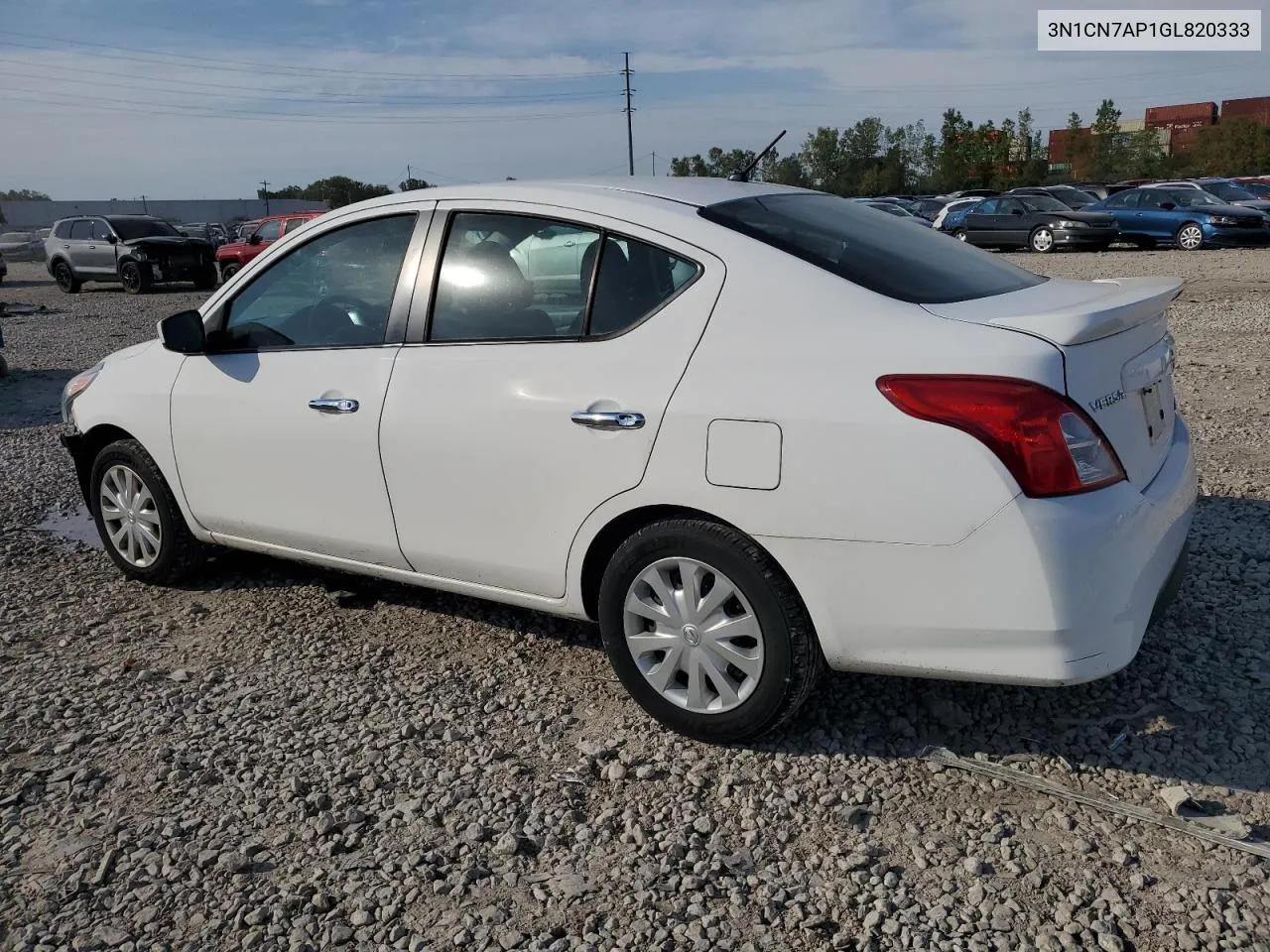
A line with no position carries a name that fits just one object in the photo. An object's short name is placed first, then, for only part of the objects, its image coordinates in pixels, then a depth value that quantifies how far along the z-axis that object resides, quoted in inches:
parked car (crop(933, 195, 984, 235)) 1036.4
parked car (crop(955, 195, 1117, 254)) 917.8
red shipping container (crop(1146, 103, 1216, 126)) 3157.0
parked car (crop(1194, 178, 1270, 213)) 987.3
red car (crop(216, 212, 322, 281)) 847.1
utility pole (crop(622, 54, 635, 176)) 2385.8
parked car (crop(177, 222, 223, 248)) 1441.9
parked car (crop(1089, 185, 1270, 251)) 876.0
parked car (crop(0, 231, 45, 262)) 1681.8
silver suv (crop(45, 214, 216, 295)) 905.5
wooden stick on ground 107.9
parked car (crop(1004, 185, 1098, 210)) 1037.0
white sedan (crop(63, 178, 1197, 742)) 108.1
